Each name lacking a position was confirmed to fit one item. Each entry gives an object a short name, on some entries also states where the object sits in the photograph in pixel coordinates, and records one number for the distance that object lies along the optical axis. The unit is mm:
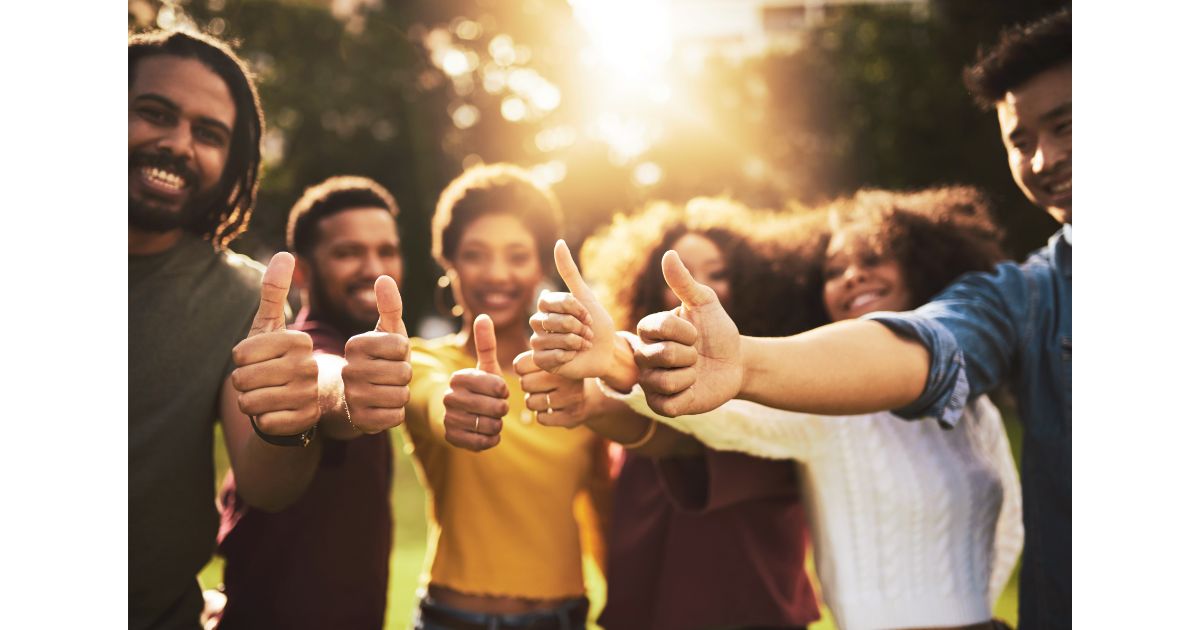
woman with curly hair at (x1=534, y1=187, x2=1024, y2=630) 2086
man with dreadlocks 1978
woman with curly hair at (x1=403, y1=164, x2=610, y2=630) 2479
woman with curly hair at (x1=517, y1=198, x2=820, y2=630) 2273
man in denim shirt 1586
